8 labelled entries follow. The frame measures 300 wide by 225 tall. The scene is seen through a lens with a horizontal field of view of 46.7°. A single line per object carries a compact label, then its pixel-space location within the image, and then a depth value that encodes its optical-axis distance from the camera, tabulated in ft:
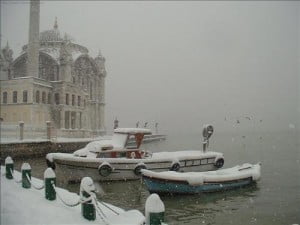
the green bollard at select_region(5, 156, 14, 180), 38.27
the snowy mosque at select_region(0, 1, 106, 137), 126.93
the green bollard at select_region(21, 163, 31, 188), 33.01
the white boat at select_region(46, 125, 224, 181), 50.11
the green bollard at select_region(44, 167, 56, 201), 27.50
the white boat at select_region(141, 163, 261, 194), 40.24
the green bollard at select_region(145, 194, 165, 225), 17.08
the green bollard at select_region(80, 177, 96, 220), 22.26
